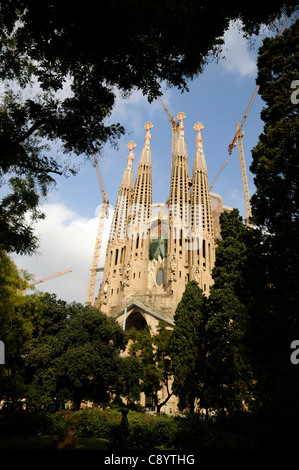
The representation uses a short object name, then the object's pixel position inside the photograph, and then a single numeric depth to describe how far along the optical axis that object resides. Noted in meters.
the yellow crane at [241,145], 64.68
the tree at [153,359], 24.52
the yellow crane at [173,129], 76.00
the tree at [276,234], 7.59
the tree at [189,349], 20.36
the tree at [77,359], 18.11
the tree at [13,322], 17.25
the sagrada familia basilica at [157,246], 45.59
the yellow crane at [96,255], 76.12
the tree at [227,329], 14.35
